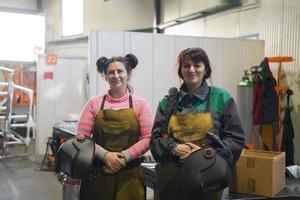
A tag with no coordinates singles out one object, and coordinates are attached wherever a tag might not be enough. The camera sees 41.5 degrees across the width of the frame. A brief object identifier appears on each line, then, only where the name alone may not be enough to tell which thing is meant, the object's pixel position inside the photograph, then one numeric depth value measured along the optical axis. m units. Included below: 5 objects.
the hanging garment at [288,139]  3.94
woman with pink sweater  2.09
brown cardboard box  2.30
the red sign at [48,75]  6.28
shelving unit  6.19
